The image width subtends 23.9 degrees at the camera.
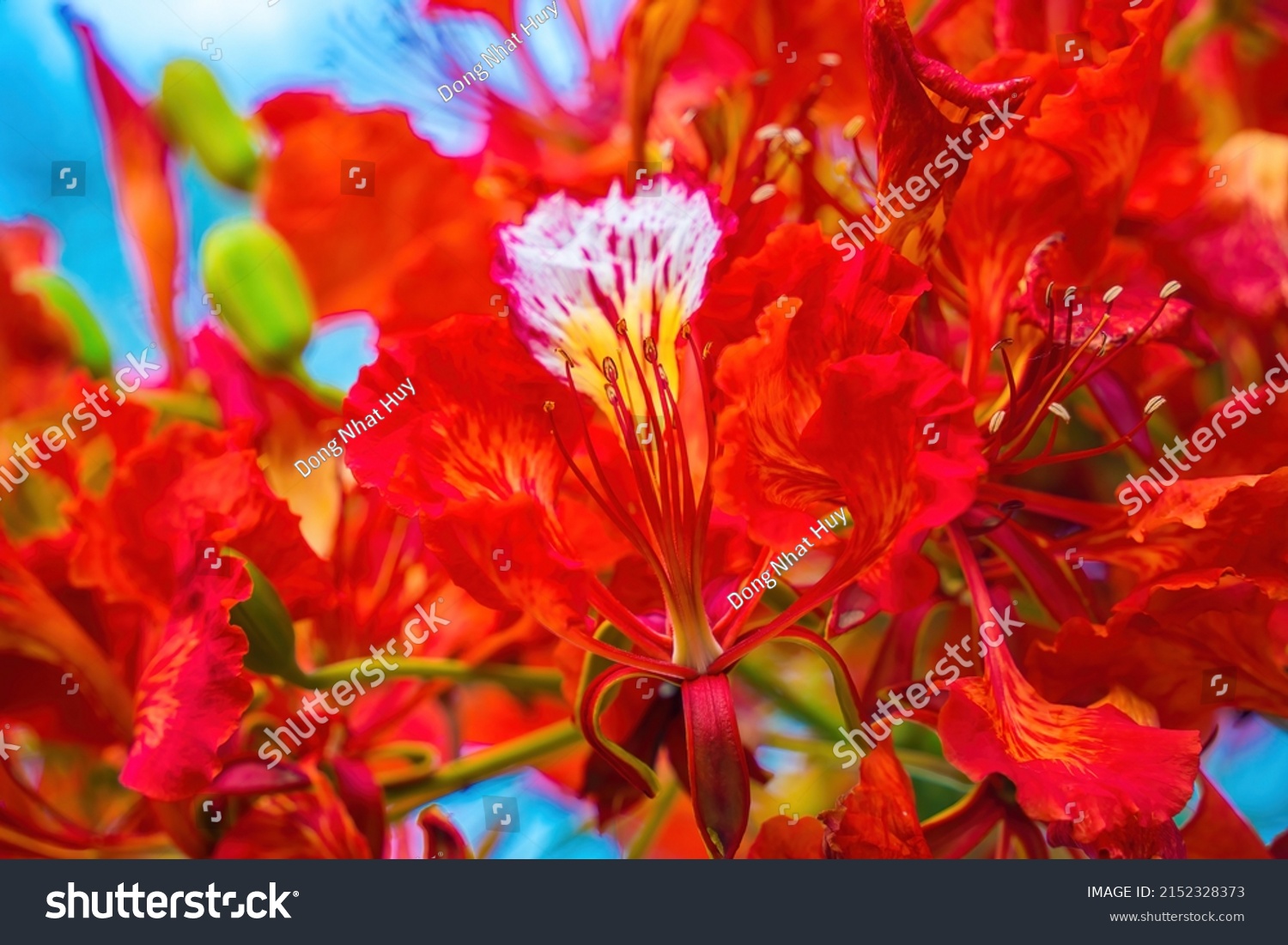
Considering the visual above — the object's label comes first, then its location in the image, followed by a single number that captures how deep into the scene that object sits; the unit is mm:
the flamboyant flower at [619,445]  372
